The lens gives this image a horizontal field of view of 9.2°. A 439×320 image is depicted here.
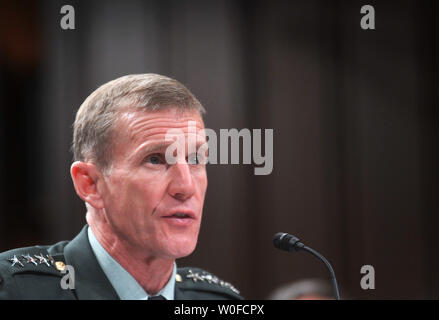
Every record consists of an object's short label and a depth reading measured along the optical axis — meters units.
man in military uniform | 3.40
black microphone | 3.39
